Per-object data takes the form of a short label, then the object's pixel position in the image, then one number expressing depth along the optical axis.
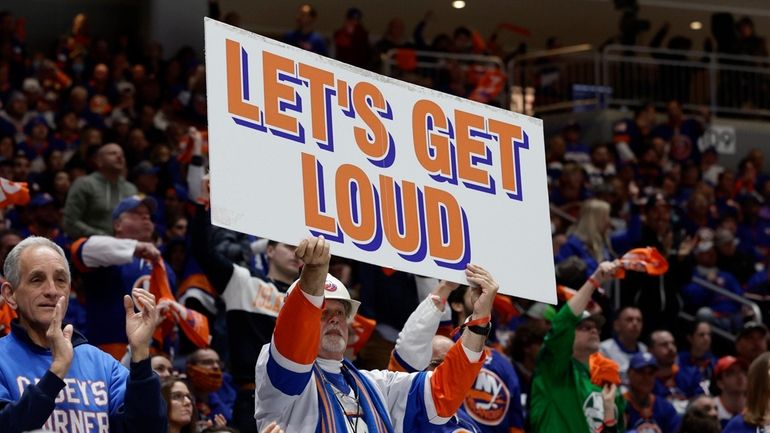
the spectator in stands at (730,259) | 14.07
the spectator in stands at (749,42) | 19.50
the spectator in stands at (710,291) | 13.02
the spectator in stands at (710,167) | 17.19
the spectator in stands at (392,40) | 17.56
